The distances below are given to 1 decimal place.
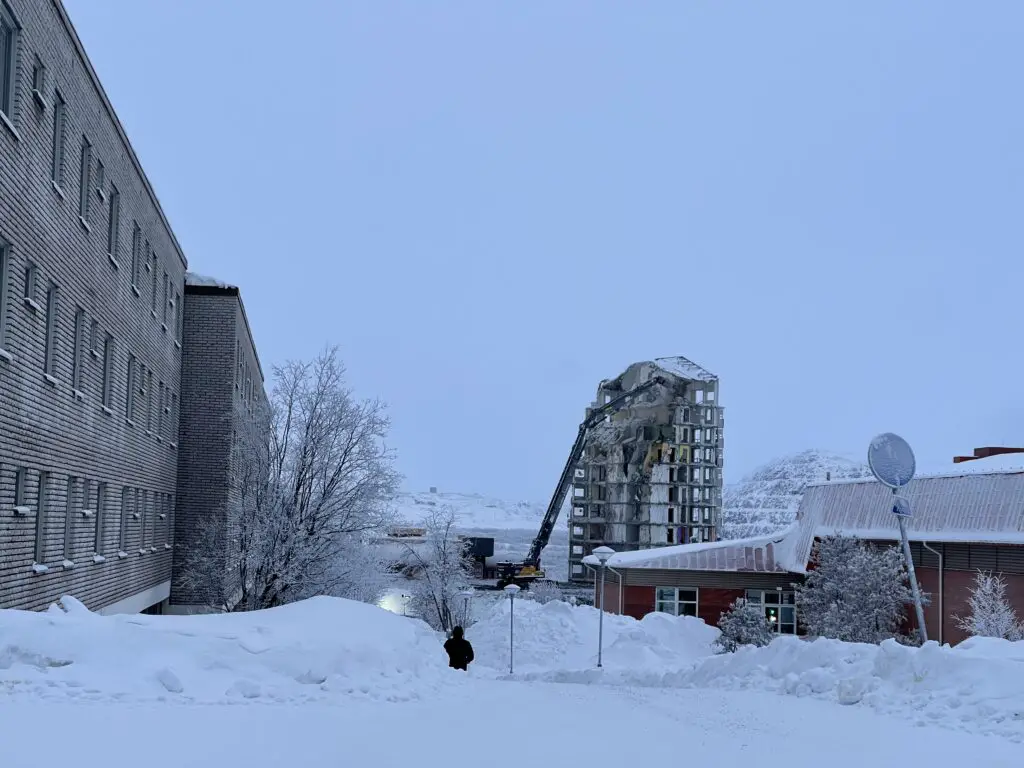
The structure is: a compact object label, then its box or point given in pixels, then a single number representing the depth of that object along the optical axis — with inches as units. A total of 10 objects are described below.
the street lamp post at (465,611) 2183.9
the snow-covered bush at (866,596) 1145.4
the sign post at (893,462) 662.5
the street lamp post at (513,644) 1129.4
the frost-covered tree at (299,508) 1223.5
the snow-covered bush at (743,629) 1203.2
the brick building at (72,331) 615.5
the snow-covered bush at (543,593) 2461.9
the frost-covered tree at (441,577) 2315.5
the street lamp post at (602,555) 997.8
